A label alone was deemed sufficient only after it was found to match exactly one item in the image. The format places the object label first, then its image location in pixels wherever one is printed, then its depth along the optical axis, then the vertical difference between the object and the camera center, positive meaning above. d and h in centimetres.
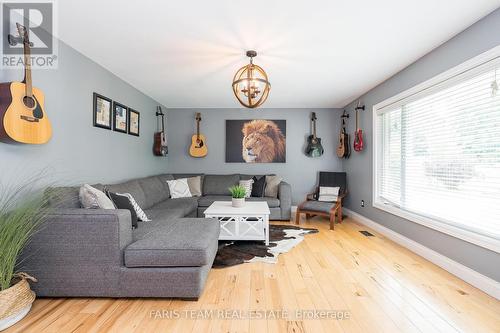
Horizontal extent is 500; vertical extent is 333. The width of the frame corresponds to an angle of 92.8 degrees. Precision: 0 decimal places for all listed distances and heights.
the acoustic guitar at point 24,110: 172 +42
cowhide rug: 257 -100
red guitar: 416 +49
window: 198 +15
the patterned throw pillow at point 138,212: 244 -49
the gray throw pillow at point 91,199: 203 -28
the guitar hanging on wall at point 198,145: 508 +45
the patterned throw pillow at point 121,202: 233 -35
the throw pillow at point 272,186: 454 -38
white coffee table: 296 -72
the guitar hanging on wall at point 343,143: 472 +47
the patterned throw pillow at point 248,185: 453 -36
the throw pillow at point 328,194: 457 -53
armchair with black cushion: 395 -64
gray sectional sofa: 174 -70
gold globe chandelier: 247 +88
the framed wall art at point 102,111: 286 +69
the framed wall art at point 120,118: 326 +69
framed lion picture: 515 +57
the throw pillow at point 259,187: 455 -40
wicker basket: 147 -85
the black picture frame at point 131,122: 361 +70
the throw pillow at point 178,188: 424 -41
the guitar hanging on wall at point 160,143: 450 +46
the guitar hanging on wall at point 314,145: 501 +46
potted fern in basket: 149 -59
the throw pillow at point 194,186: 457 -38
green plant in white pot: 322 -42
